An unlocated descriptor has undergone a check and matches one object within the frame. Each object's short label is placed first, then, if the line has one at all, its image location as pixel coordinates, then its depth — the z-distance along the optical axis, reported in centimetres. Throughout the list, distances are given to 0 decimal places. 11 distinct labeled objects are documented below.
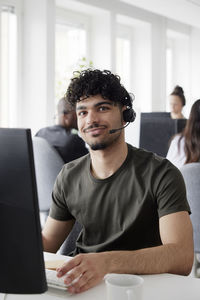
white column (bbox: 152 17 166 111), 654
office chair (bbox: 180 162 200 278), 217
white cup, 84
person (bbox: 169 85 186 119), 568
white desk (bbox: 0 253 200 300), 100
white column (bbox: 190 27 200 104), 758
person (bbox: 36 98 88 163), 339
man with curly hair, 132
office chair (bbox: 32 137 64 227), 309
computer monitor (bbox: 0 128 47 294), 73
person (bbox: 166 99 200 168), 285
